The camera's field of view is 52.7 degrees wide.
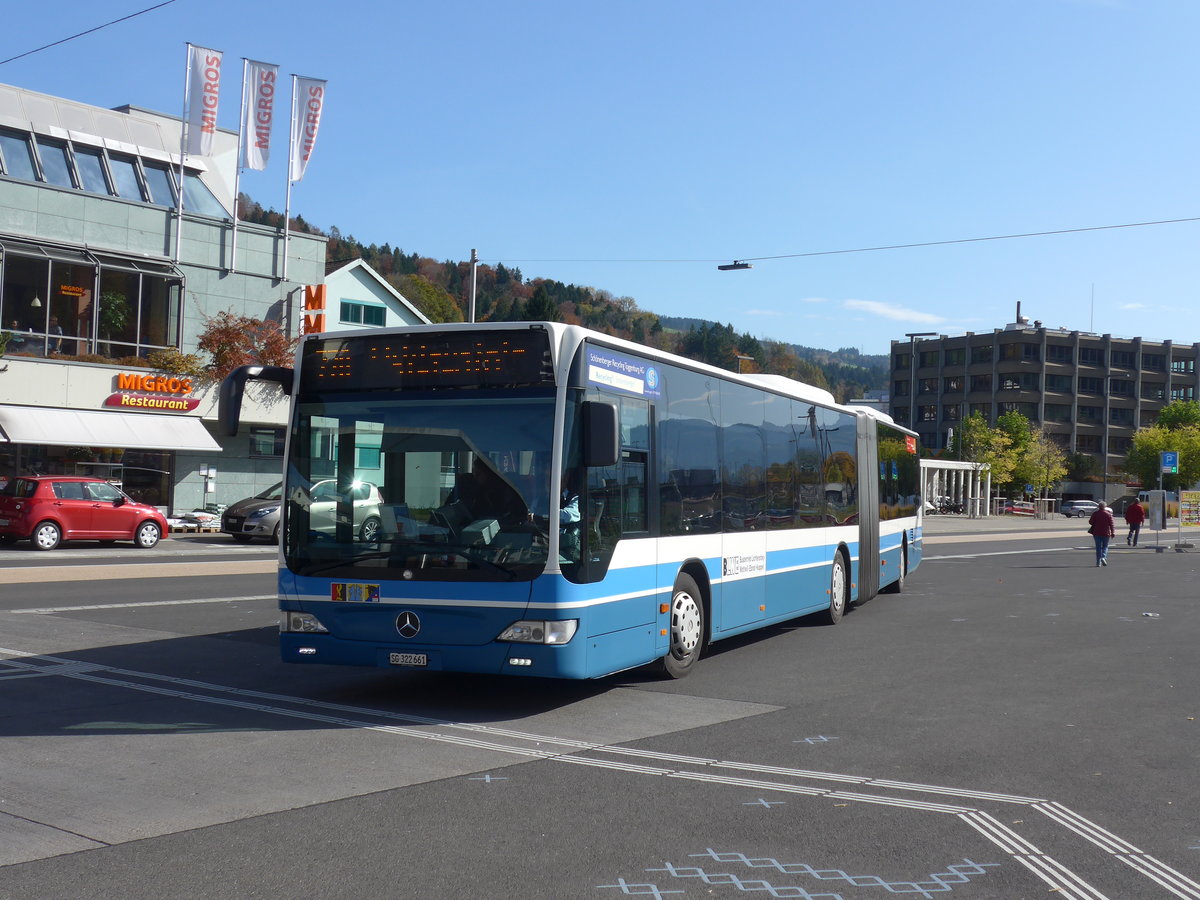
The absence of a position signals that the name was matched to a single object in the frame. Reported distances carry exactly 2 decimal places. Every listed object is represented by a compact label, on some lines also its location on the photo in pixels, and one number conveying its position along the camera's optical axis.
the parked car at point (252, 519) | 32.91
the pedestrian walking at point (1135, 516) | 43.28
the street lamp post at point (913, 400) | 141.50
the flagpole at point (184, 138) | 38.75
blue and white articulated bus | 8.82
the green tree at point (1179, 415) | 135.38
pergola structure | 88.62
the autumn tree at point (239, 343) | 39.16
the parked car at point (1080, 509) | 101.72
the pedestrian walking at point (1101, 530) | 31.45
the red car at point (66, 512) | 27.83
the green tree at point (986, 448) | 103.69
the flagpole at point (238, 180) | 40.12
